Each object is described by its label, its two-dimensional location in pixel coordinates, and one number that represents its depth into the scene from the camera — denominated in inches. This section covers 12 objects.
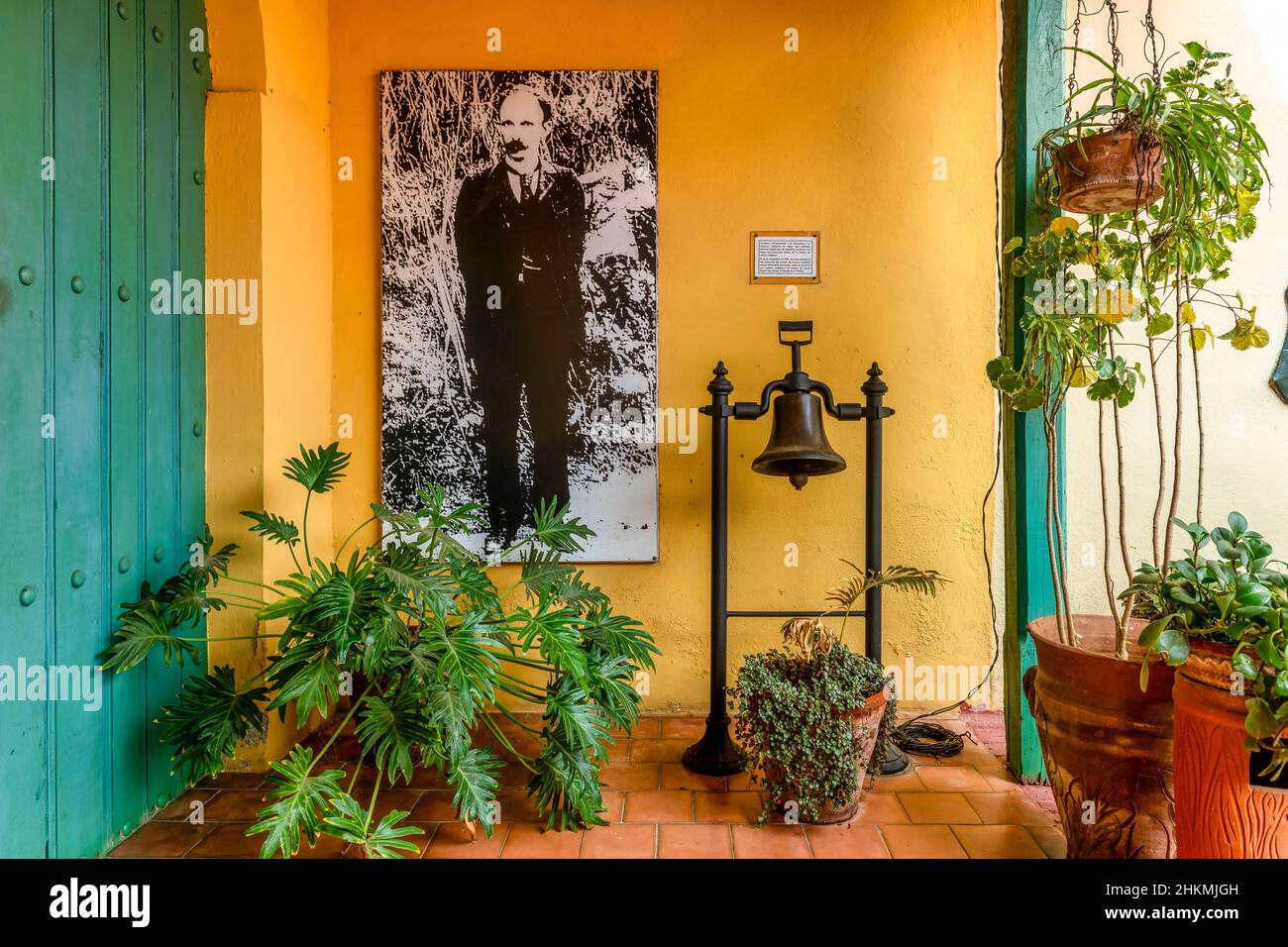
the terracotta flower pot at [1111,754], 69.0
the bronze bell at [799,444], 91.0
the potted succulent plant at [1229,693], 56.4
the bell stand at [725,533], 95.9
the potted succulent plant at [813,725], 80.0
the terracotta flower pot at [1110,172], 74.4
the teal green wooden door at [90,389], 67.3
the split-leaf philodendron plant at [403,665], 68.6
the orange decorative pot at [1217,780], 58.5
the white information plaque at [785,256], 113.9
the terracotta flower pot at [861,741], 82.0
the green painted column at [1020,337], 91.0
